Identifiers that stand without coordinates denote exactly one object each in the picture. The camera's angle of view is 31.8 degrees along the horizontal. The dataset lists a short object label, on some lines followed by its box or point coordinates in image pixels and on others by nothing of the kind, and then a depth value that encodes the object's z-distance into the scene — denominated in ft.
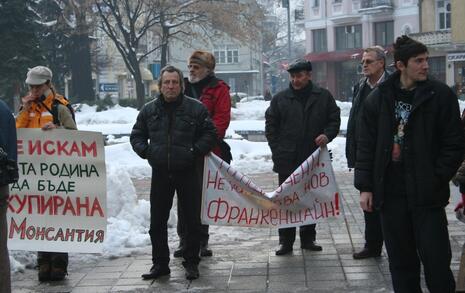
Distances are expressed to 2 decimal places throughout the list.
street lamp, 197.67
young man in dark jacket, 16.14
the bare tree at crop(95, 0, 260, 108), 126.72
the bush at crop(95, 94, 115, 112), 133.08
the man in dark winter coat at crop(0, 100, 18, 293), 18.35
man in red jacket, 25.86
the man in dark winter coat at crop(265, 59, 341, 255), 25.88
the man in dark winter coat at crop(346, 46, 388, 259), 24.94
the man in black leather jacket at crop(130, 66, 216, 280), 22.65
